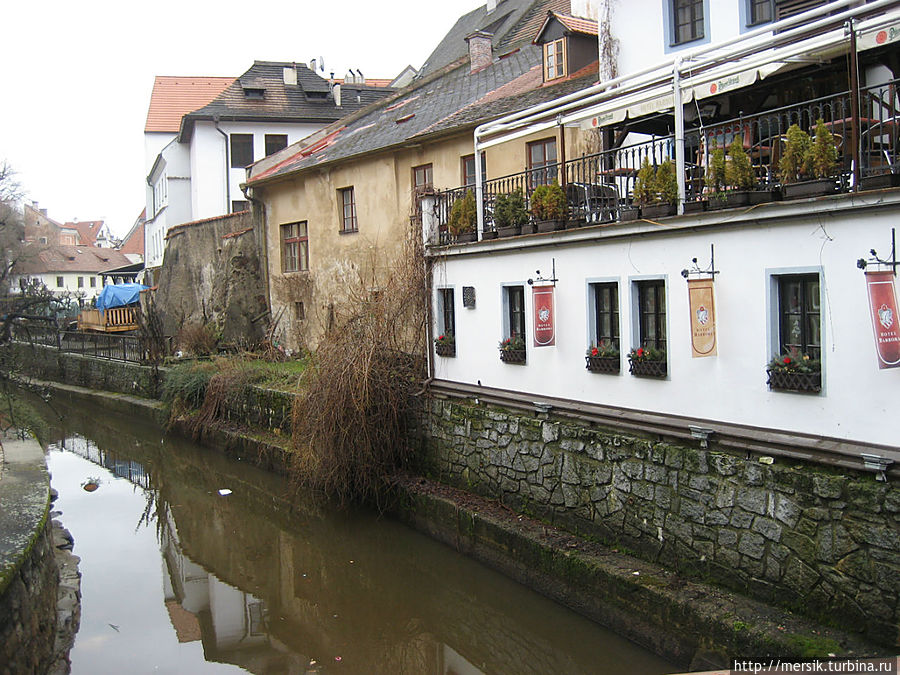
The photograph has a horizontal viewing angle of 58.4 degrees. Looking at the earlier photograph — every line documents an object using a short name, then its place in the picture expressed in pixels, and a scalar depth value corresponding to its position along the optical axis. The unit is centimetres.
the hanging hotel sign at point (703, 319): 845
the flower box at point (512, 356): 1166
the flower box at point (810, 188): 743
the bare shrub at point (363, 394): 1271
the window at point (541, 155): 1452
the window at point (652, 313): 945
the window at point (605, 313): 1020
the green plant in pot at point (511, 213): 1178
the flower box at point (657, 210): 911
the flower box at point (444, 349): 1327
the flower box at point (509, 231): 1165
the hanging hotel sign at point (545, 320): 1087
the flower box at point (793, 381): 753
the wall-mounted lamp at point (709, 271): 855
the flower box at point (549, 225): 1081
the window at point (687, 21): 1262
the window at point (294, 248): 2225
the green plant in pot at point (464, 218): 1296
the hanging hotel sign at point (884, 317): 670
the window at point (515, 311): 1195
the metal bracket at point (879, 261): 685
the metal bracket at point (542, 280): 1094
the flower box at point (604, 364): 993
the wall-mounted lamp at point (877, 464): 678
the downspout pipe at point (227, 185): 3206
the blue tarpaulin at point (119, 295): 3641
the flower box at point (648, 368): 923
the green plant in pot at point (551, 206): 1088
